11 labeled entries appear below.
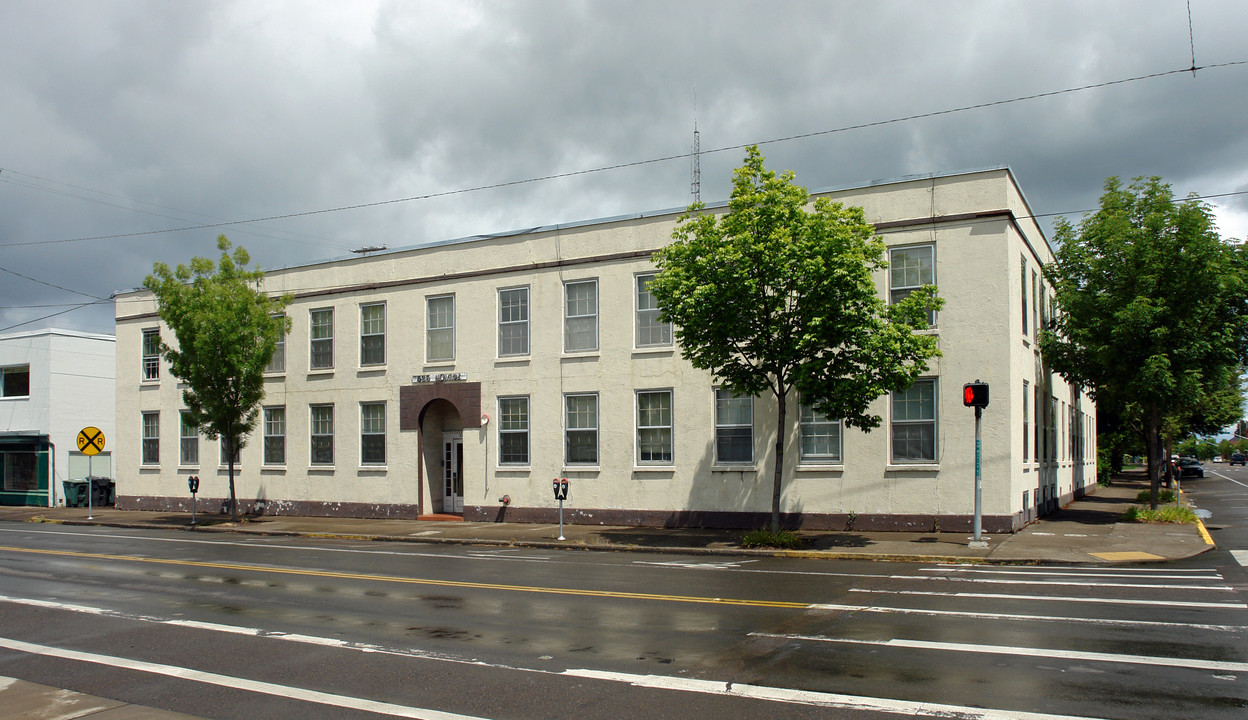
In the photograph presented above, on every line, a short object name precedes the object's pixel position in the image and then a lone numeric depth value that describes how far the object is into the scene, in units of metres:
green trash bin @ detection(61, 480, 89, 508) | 36.09
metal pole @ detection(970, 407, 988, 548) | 17.28
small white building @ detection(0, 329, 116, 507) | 37.75
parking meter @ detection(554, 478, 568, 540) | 21.70
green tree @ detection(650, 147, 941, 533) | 17.42
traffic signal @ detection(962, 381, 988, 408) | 17.52
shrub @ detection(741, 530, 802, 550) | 18.39
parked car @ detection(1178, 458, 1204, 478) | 59.00
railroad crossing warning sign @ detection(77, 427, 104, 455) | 29.73
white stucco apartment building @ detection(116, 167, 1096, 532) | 20.30
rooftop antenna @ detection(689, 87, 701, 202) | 31.10
